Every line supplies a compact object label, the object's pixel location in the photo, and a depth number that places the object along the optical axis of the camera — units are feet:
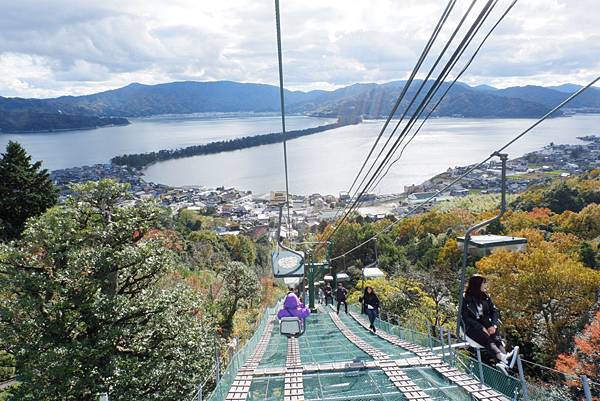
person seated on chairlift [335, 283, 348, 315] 34.06
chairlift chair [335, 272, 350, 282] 46.54
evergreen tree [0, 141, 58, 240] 39.27
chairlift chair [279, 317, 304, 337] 20.51
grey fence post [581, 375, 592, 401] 9.21
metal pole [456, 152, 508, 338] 11.92
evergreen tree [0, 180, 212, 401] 17.35
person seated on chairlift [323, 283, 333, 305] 45.79
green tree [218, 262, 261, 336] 45.03
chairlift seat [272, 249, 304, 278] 39.42
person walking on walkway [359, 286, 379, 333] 25.41
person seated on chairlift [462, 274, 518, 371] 12.77
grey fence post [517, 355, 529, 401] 10.89
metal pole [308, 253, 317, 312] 36.68
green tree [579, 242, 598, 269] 54.03
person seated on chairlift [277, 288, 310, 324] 20.85
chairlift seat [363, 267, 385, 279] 46.39
